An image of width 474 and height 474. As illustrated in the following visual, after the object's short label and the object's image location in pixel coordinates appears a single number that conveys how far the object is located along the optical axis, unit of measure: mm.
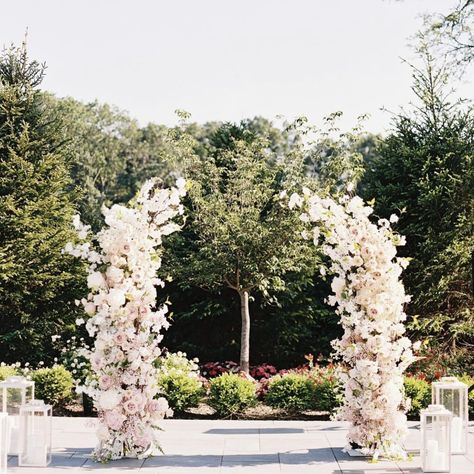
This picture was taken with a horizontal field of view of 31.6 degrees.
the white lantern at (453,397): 8922
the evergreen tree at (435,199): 14859
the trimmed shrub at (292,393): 11820
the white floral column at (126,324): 7980
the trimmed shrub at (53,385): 12062
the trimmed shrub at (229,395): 11656
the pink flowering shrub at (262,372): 14624
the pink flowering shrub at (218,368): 14910
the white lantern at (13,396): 8688
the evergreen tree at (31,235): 14586
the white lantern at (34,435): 7824
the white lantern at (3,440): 7055
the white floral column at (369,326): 8250
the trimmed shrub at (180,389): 11836
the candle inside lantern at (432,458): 7695
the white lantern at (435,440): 7695
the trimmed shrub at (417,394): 11500
